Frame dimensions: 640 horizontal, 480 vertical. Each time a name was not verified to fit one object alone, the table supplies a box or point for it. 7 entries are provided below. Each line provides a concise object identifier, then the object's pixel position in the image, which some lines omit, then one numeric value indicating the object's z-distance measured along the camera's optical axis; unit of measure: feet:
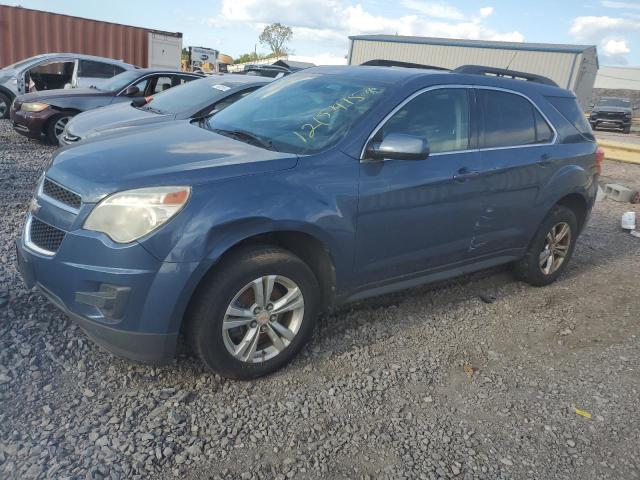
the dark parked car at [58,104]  28.76
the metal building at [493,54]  83.41
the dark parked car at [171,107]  21.35
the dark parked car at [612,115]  85.30
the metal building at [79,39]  53.78
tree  234.17
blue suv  8.45
